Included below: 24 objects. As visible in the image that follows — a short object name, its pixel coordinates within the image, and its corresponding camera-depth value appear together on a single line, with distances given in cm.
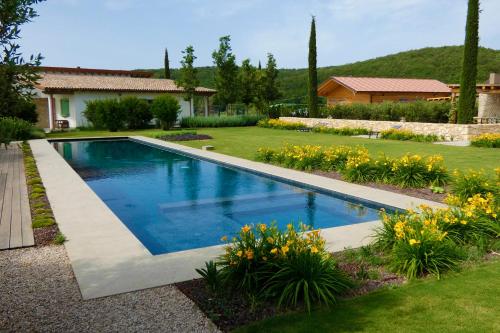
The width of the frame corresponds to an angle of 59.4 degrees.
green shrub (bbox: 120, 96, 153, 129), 2716
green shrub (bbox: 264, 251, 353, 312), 379
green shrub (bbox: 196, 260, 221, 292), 406
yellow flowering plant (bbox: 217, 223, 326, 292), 406
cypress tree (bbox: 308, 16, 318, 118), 2766
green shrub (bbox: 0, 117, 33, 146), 2017
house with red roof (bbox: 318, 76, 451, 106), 3027
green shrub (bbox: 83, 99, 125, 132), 2620
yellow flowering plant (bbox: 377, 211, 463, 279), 443
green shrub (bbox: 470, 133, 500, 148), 1573
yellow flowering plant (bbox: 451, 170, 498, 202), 735
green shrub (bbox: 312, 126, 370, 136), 2223
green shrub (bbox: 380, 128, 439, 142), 1834
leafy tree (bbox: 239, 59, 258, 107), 3462
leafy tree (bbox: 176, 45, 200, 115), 3034
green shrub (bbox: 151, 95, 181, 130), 2655
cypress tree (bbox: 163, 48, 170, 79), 4165
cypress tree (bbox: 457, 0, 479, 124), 1869
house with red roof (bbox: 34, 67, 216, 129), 2842
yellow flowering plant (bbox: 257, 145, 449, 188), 902
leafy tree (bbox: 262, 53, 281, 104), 3588
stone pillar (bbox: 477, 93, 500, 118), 2755
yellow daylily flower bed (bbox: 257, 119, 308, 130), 2645
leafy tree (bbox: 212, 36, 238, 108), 3281
